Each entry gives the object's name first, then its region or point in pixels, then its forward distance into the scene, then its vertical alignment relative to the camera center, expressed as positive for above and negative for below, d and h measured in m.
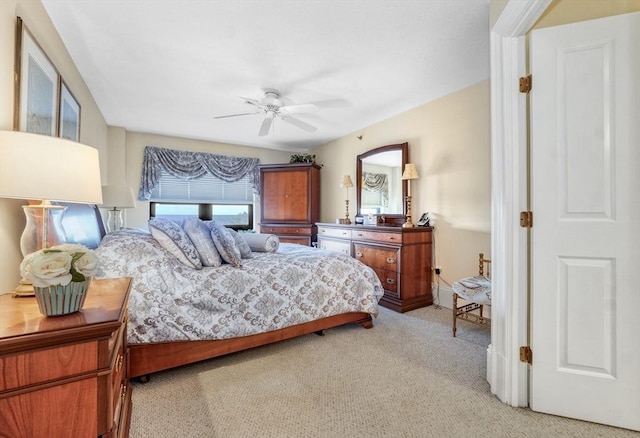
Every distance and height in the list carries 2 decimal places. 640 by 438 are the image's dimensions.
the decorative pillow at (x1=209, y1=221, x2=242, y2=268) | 2.17 -0.21
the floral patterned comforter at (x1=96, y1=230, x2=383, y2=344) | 1.77 -0.51
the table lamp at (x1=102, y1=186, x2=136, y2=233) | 3.05 +0.22
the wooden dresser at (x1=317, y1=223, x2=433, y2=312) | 3.23 -0.47
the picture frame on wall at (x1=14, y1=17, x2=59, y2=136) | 1.44 +0.76
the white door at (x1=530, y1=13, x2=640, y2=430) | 1.41 +0.02
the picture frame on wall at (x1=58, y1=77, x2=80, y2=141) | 2.08 +0.84
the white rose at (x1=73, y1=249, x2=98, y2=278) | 0.88 -0.14
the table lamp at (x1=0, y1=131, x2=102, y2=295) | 0.96 +0.15
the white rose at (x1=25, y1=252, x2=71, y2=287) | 0.81 -0.15
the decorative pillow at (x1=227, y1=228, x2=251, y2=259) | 2.48 -0.23
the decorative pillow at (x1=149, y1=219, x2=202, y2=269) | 1.98 -0.17
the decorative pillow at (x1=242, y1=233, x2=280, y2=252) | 2.77 -0.21
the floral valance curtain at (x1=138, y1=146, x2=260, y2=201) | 4.59 +0.94
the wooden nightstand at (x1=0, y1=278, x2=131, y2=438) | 0.75 -0.43
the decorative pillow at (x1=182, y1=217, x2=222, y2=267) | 2.09 -0.17
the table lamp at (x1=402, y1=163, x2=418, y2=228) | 3.49 +0.58
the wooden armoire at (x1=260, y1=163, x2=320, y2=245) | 5.13 +0.38
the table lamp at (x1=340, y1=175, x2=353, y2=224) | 4.54 +0.59
